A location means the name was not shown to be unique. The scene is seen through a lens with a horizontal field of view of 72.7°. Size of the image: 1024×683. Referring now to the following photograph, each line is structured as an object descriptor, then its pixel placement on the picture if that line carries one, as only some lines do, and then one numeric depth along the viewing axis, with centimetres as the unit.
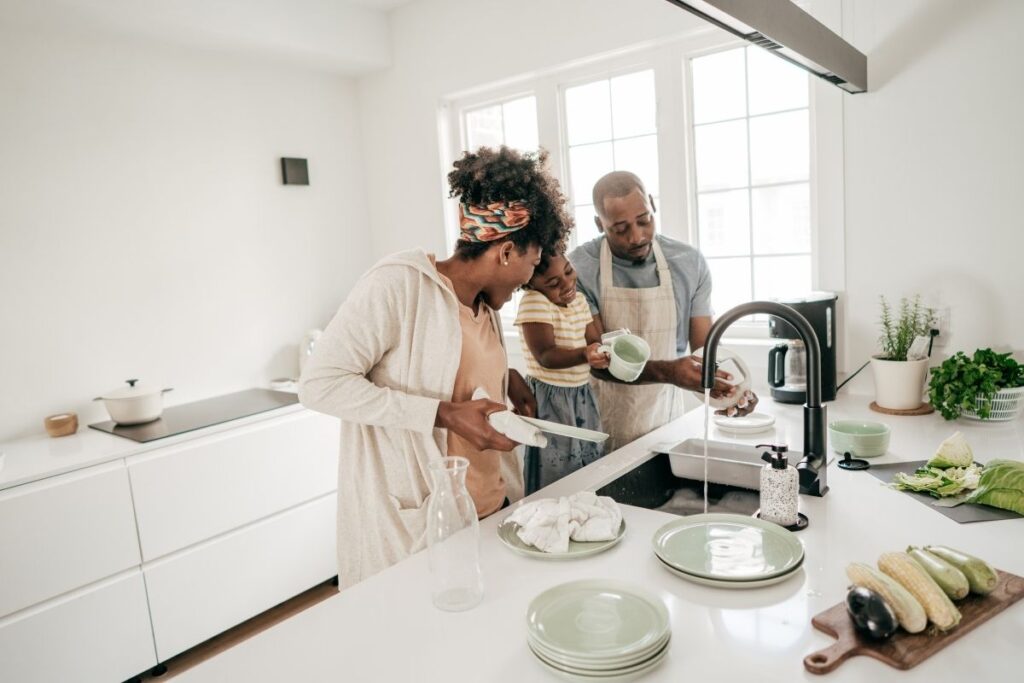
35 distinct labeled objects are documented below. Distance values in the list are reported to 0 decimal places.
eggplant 92
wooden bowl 272
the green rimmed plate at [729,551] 111
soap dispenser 130
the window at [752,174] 268
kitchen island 92
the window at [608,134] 305
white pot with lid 277
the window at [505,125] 349
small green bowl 171
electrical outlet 229
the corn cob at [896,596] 93
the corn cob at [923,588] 94
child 197
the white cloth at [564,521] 127
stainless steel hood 127
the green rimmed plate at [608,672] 88
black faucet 130
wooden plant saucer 215
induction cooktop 268
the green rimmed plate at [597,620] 92
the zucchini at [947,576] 99
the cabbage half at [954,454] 155
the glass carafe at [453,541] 111
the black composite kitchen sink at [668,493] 165
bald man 222
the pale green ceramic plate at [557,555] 124
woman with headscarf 145
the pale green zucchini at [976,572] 101
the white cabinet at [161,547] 225
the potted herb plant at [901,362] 216
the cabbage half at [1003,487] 133
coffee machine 231
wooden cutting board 90
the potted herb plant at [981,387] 192
